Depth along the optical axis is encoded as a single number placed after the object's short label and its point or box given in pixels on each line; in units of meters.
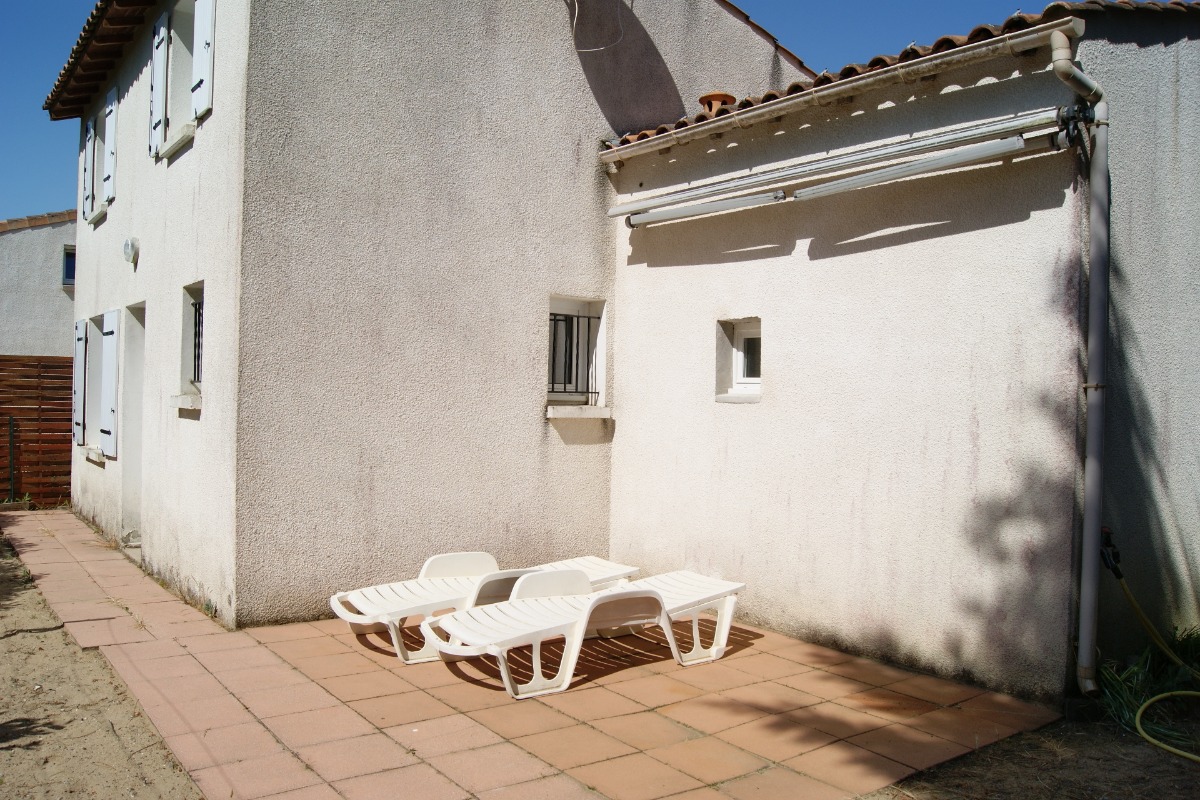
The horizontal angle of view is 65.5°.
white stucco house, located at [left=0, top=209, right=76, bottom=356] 16.33
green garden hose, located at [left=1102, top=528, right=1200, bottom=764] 5.17
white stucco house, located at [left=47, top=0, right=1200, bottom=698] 5.46
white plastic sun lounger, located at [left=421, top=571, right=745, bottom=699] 5.24
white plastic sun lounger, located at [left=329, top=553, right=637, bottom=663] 5.94
